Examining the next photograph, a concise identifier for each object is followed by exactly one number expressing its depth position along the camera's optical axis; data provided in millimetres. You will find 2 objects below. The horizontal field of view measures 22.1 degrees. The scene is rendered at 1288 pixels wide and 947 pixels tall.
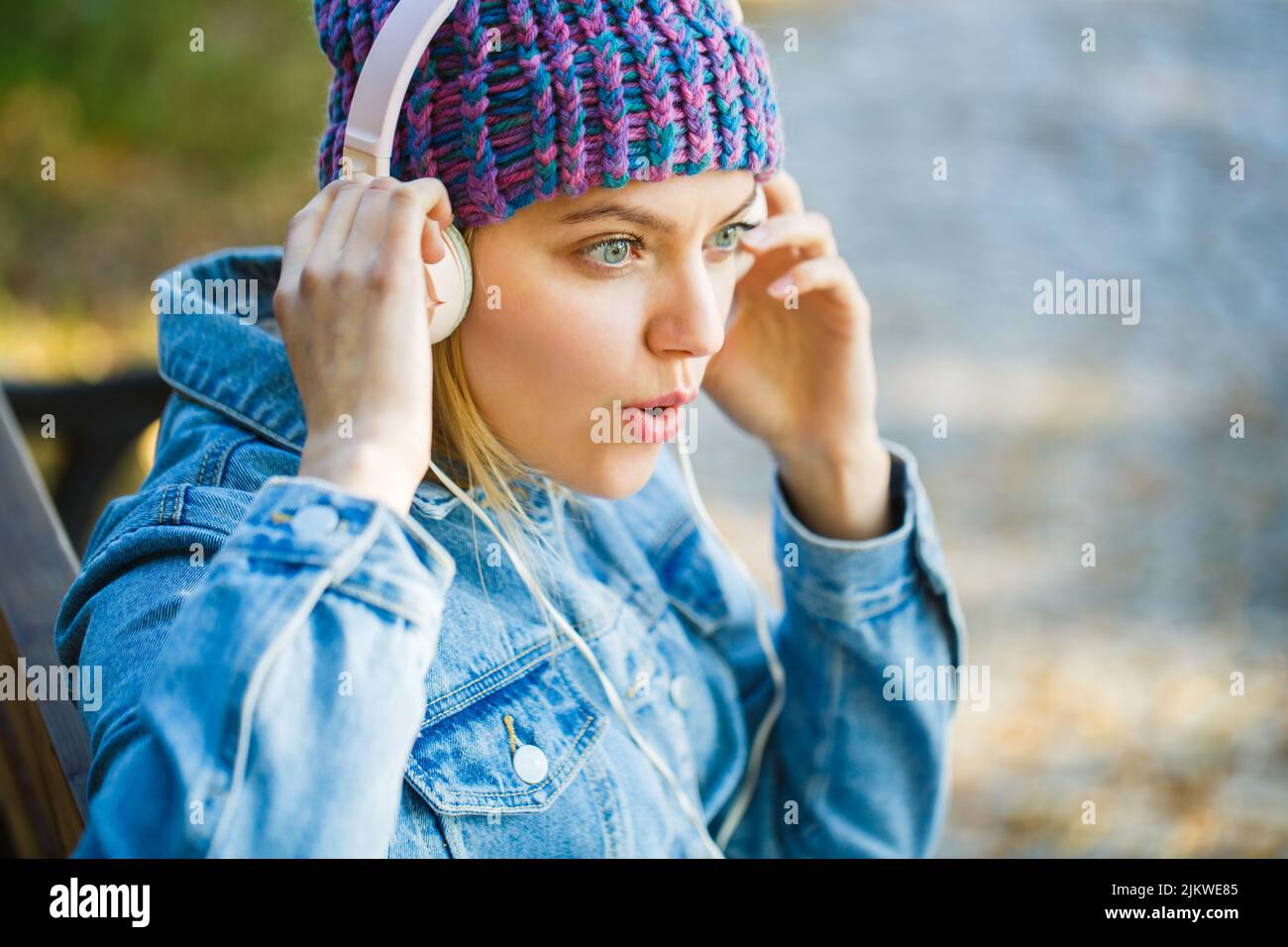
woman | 1361
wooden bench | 1523
